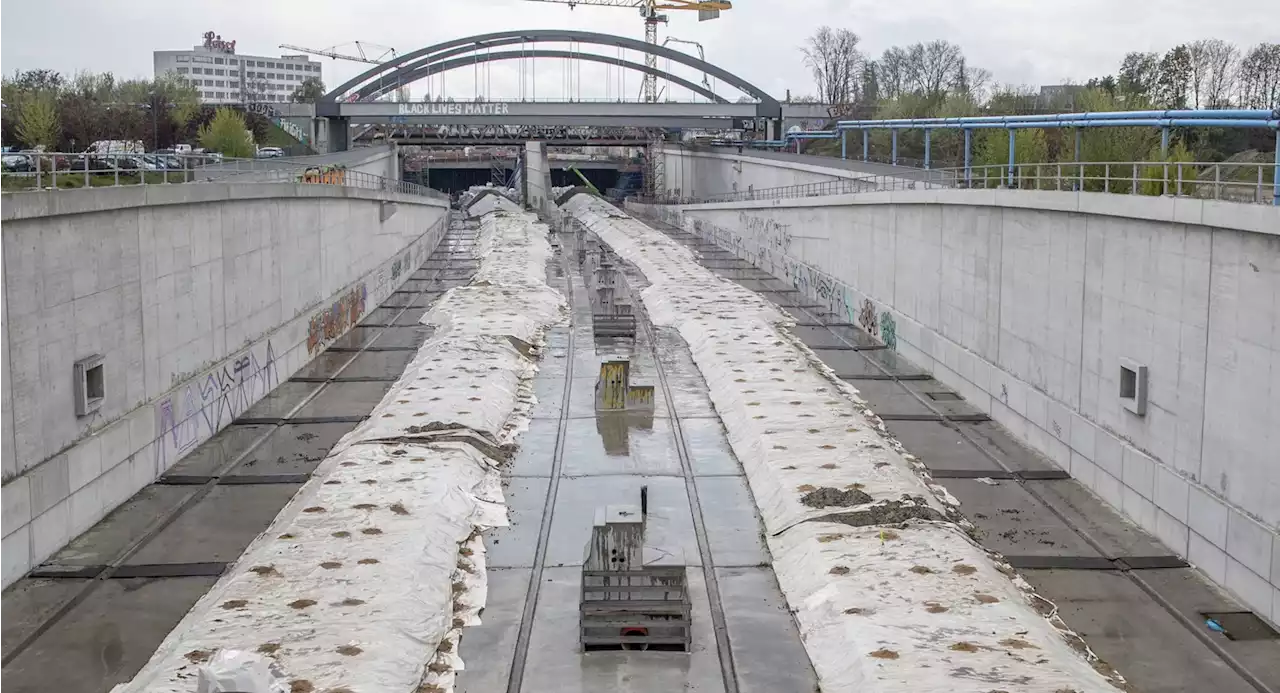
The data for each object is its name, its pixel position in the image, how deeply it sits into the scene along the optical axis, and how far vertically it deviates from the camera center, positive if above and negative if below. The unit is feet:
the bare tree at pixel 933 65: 495.82 +43.19
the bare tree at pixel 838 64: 549.13 +47.77
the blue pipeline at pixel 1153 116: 88.49 +5.18
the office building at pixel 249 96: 488.02 +34.62
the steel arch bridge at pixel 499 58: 403.34 +38.24
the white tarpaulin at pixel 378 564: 54.34 -17.90
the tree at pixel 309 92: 537.03 +39.45
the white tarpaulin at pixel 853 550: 53.47 -18.04
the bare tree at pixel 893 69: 513.45 +43.01
